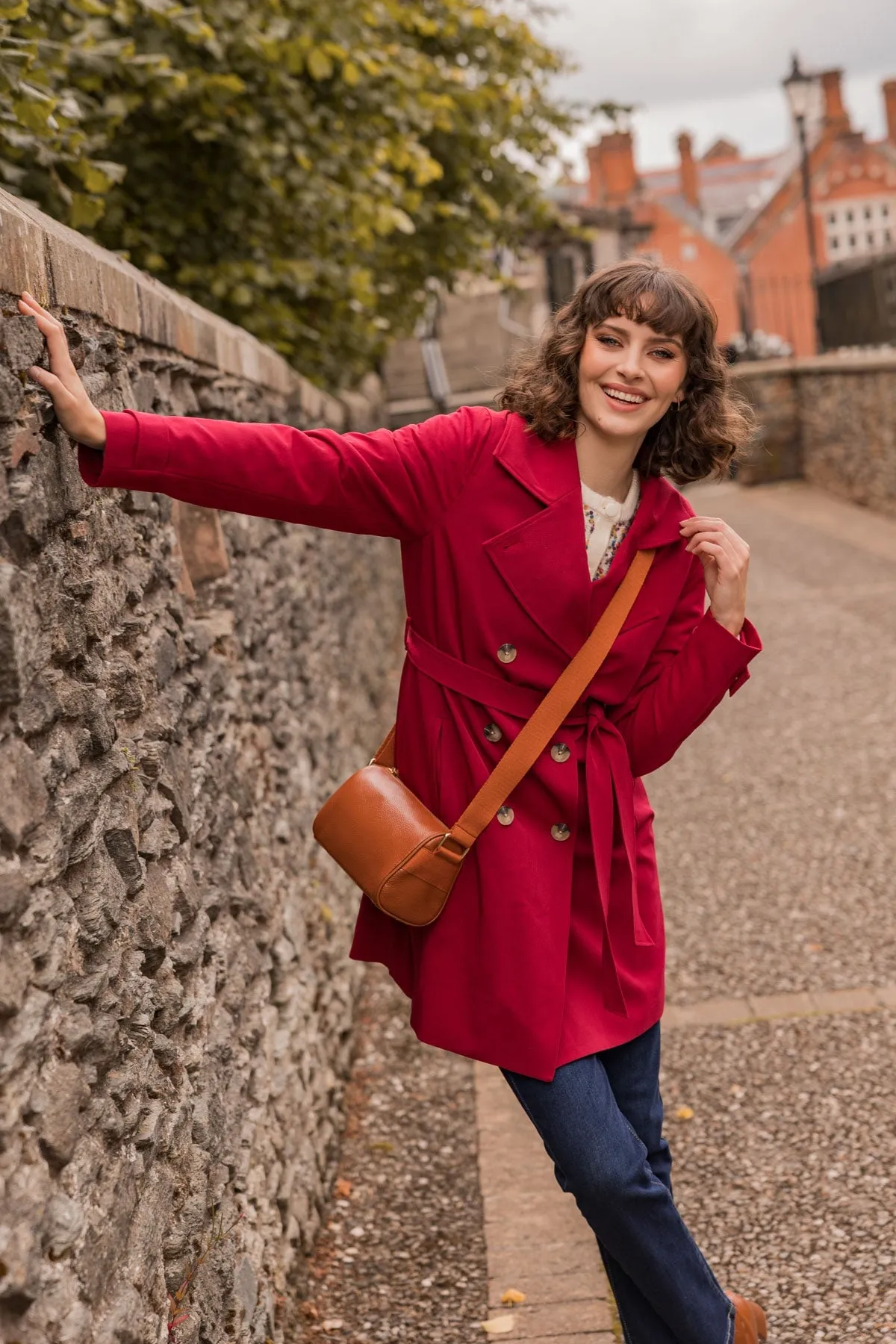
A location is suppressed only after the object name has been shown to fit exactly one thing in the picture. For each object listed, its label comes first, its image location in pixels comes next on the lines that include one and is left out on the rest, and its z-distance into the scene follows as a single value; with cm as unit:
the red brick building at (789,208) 4278
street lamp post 1797
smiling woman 242
